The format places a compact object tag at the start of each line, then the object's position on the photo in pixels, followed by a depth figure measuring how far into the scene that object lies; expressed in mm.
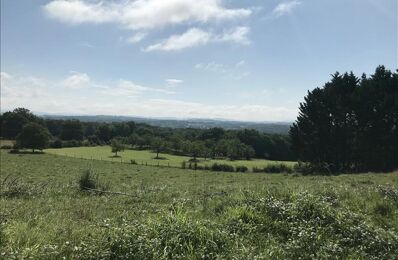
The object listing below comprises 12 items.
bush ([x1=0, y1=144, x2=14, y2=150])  86500
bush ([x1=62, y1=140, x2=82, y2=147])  105462
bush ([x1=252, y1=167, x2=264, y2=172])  58031
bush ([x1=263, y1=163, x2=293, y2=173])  56475
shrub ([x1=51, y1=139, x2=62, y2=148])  101194
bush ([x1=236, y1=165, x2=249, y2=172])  59656
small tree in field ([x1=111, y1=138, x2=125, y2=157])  91312
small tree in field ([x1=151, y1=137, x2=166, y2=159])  98188
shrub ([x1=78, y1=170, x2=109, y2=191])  15750
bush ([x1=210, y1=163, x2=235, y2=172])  61575
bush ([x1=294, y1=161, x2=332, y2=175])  36500
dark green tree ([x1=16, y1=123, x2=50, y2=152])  84250
